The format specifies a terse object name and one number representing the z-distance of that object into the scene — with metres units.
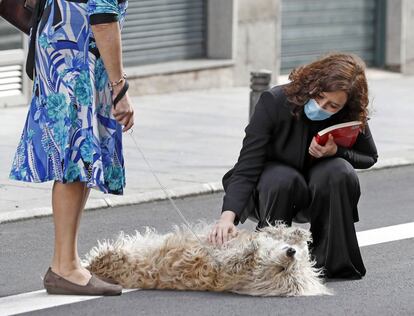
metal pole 14.35
